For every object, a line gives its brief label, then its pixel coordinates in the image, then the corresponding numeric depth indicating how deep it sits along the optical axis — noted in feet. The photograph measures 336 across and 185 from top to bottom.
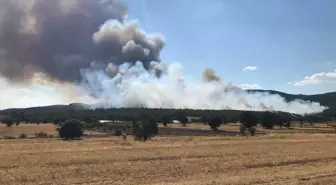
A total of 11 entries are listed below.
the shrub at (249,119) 393.70
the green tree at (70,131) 264.11
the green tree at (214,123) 395.14
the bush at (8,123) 475.93
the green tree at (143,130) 223.10
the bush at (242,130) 288.71
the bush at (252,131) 278.60
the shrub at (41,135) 288.10
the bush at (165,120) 472.61
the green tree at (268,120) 420.77
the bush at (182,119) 503.20
